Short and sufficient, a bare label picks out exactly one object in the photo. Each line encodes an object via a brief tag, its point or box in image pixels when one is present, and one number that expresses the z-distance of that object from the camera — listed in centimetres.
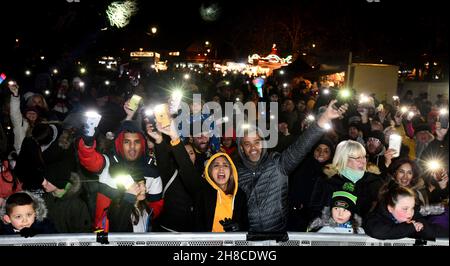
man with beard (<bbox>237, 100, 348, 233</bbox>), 382
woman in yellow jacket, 390
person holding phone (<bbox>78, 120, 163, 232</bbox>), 409
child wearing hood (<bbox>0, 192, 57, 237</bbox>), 342
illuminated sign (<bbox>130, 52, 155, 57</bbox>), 4417
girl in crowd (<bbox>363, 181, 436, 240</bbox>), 302
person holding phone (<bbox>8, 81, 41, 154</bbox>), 668
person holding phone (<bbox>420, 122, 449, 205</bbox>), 486
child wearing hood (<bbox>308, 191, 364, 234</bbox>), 368
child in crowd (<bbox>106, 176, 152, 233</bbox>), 363
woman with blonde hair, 441
